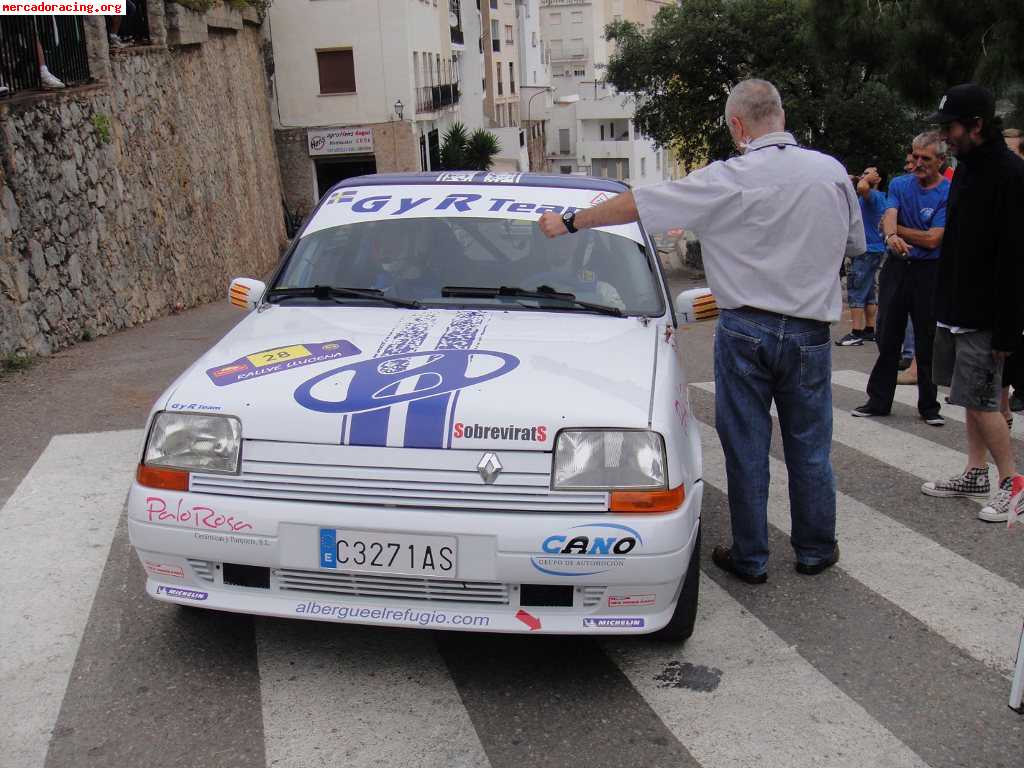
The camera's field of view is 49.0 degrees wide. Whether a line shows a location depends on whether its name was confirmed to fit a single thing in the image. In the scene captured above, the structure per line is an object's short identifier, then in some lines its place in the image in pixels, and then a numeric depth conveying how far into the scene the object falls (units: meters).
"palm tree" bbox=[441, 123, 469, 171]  50.47
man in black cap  5.02
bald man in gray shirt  4.31
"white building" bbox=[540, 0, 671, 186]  80.31
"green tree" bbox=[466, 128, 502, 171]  51.16
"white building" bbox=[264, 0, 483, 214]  42.97
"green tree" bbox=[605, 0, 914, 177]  29.25
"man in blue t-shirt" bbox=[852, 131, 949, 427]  7.10
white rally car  3.54
